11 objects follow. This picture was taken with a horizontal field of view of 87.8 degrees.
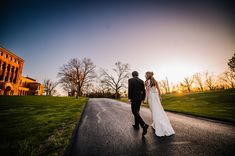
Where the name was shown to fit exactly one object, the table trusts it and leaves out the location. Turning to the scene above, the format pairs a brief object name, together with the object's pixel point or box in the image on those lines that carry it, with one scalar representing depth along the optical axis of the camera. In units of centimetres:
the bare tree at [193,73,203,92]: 7944
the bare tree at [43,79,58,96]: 8556
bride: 432
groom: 477
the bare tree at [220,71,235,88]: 6612
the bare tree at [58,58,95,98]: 4628
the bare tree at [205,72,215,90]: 7678
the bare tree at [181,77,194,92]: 8308
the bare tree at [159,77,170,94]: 9200
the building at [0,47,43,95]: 3738
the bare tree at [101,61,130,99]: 4957
